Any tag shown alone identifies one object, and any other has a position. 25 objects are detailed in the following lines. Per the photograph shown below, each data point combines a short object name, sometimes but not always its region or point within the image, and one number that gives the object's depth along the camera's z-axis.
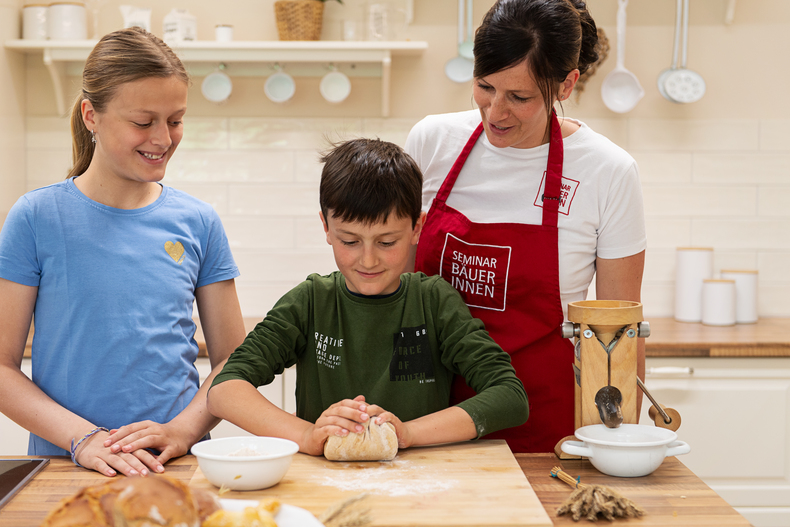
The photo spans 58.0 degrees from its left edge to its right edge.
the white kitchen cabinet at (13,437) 2.21
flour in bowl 0.94
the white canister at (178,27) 2.46
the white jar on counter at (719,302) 2.47
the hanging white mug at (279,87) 2.56
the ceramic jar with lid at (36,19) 2.51
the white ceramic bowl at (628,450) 0.97
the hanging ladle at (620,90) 2.59
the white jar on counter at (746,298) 2.54
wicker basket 2.46
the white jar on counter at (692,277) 2.58
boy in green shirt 1.10
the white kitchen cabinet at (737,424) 2.21
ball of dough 0.99
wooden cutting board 0.83
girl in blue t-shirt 1.14
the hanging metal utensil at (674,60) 2.57
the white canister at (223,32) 2.48
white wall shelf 2.40
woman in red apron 1.32
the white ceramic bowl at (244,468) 0.88
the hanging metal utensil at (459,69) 2.59
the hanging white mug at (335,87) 2.56
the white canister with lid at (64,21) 2.48
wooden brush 0.85
